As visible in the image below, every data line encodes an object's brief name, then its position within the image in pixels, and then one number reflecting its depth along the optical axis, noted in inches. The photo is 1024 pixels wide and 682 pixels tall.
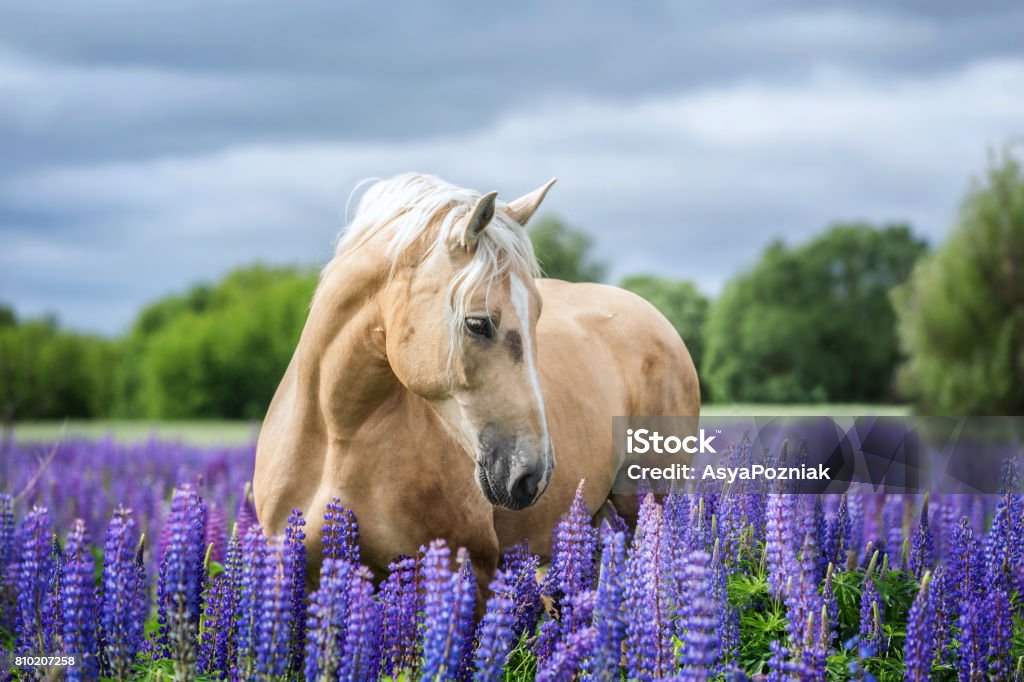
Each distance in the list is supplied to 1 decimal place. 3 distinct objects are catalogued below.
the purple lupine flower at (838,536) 208.7
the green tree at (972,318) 1429.6
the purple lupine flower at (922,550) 205.5
